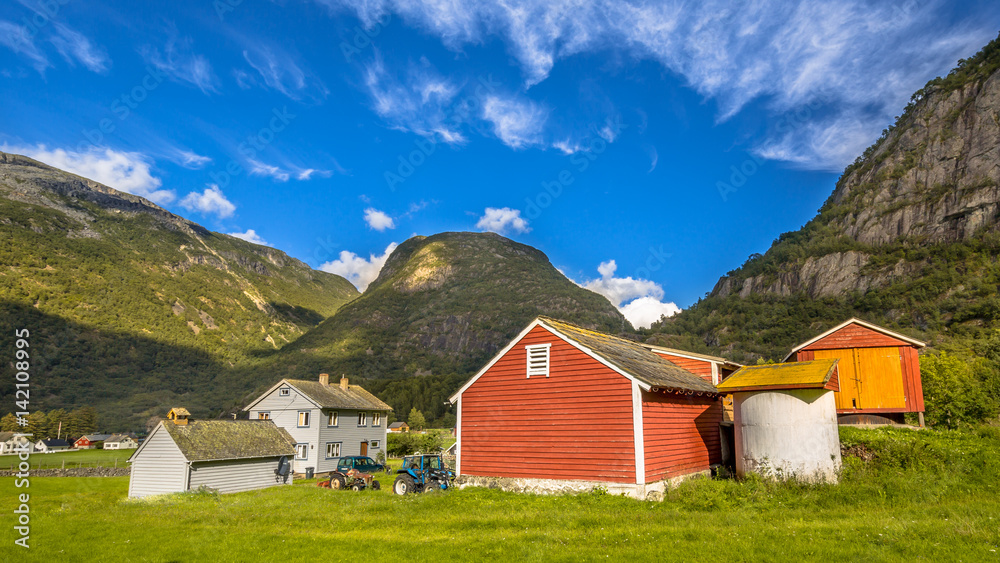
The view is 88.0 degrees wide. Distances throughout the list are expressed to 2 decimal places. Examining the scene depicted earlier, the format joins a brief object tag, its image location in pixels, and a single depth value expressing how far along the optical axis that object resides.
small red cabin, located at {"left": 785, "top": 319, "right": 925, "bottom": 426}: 27.28
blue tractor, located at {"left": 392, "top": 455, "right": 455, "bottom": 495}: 26.03
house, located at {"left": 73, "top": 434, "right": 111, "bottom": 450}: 107.94
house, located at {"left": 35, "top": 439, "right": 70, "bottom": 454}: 98.50
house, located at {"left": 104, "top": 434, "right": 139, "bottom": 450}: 104.56
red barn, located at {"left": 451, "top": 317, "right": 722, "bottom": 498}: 20.19
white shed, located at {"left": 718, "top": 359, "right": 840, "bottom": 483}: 19.03
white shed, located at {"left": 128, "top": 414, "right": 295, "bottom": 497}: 30.34
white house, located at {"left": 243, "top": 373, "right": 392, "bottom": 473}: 45.91
